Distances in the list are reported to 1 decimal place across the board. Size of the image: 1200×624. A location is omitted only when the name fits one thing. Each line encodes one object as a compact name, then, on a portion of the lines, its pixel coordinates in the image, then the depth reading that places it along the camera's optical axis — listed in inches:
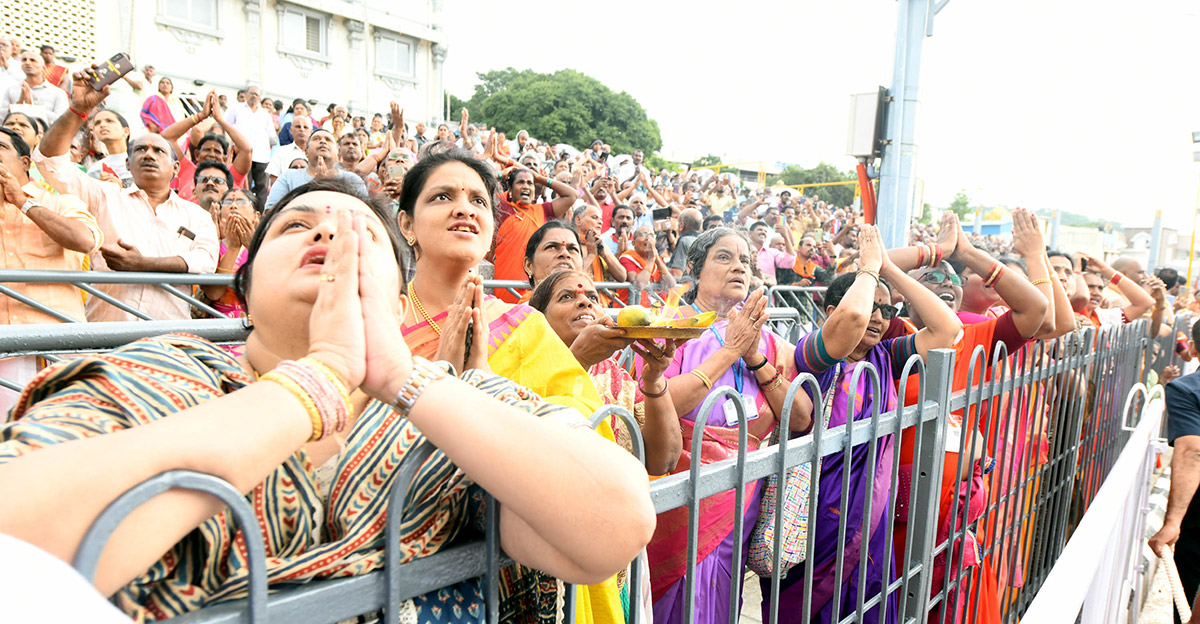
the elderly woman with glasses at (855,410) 104.6
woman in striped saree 31.0
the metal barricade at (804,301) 287.0
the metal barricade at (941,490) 41.9
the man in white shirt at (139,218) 157.0
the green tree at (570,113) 1892.2
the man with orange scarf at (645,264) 241.0
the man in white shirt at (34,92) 340.5
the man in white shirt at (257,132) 317.1
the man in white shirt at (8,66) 374.0
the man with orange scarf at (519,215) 216.4
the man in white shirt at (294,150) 307.1
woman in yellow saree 71.7
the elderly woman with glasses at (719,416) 94.4
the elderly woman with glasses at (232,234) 167.9
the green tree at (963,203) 3304.9
